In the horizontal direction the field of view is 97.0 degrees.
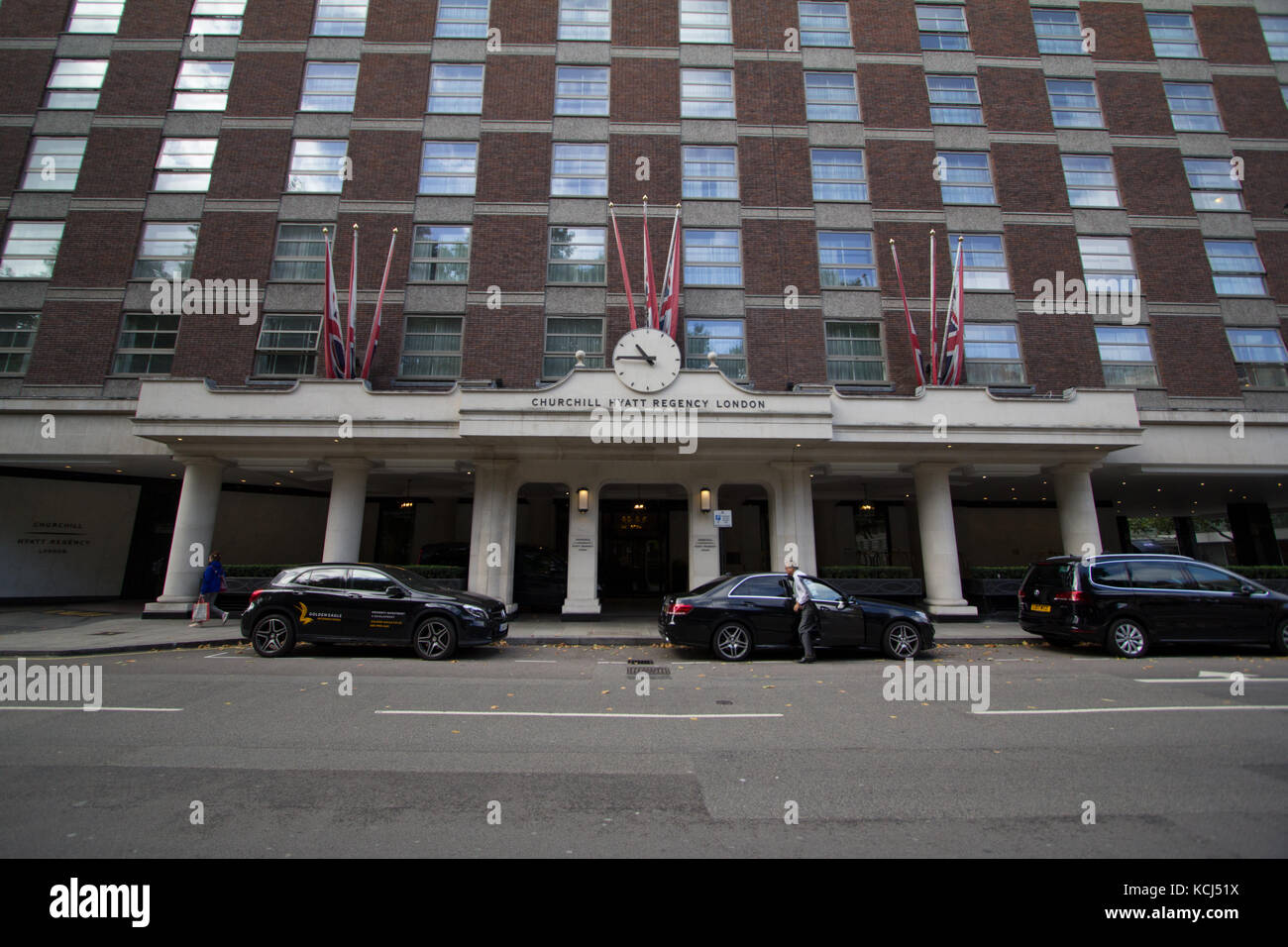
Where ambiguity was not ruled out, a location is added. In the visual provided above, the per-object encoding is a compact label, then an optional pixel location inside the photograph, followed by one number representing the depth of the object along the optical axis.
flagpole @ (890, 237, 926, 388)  16.25
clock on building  14.18
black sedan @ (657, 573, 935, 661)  10.52
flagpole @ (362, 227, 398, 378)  16.14
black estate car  10.39
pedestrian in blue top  14.31
